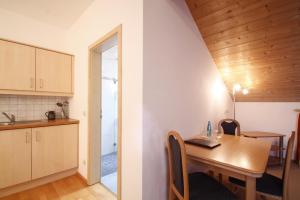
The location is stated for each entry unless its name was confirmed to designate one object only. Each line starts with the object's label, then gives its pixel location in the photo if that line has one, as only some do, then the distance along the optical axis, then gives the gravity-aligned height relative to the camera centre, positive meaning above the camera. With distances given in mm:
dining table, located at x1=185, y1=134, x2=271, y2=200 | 1105 -526
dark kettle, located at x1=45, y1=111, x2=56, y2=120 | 2664 -289
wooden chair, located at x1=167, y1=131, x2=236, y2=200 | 1159 -774
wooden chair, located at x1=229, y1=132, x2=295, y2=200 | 1298 -800
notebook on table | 1636 -504
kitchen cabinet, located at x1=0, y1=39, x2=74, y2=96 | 2104 +445
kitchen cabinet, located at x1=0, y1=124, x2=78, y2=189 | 1952 -783
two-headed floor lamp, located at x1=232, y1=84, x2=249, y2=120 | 2941 +217
